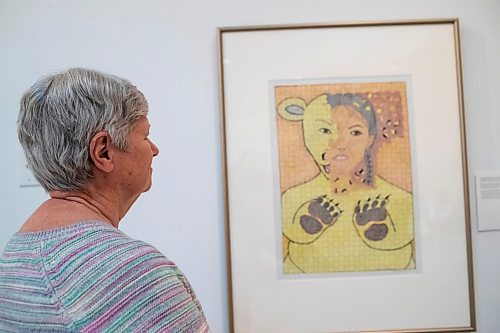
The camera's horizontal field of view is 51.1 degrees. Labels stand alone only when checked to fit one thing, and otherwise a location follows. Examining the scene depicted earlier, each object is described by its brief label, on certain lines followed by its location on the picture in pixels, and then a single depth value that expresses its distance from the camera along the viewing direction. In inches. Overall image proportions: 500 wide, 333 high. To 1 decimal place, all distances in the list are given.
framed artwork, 54.2
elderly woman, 27.5
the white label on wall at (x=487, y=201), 55.6
